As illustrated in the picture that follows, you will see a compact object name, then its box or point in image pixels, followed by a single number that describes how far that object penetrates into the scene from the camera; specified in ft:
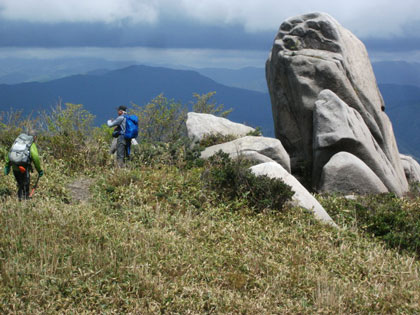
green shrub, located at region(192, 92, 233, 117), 110.11
